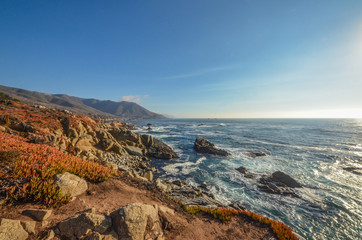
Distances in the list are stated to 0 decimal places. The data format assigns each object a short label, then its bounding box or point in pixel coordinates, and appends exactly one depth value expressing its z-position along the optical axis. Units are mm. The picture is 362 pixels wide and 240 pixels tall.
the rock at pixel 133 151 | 23578
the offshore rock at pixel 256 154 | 27641
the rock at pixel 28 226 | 3924
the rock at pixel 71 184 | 5862
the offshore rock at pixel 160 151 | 24572
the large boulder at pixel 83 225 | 4258
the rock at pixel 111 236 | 4453
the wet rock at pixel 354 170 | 19481
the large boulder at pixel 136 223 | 4773
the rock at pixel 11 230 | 3523
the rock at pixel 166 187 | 11984
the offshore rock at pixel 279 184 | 14765
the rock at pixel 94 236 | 4262
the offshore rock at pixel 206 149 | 27723
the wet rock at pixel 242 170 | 19372
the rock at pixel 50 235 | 3964
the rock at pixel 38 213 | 4453
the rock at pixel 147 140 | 29825
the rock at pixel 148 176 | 13617
